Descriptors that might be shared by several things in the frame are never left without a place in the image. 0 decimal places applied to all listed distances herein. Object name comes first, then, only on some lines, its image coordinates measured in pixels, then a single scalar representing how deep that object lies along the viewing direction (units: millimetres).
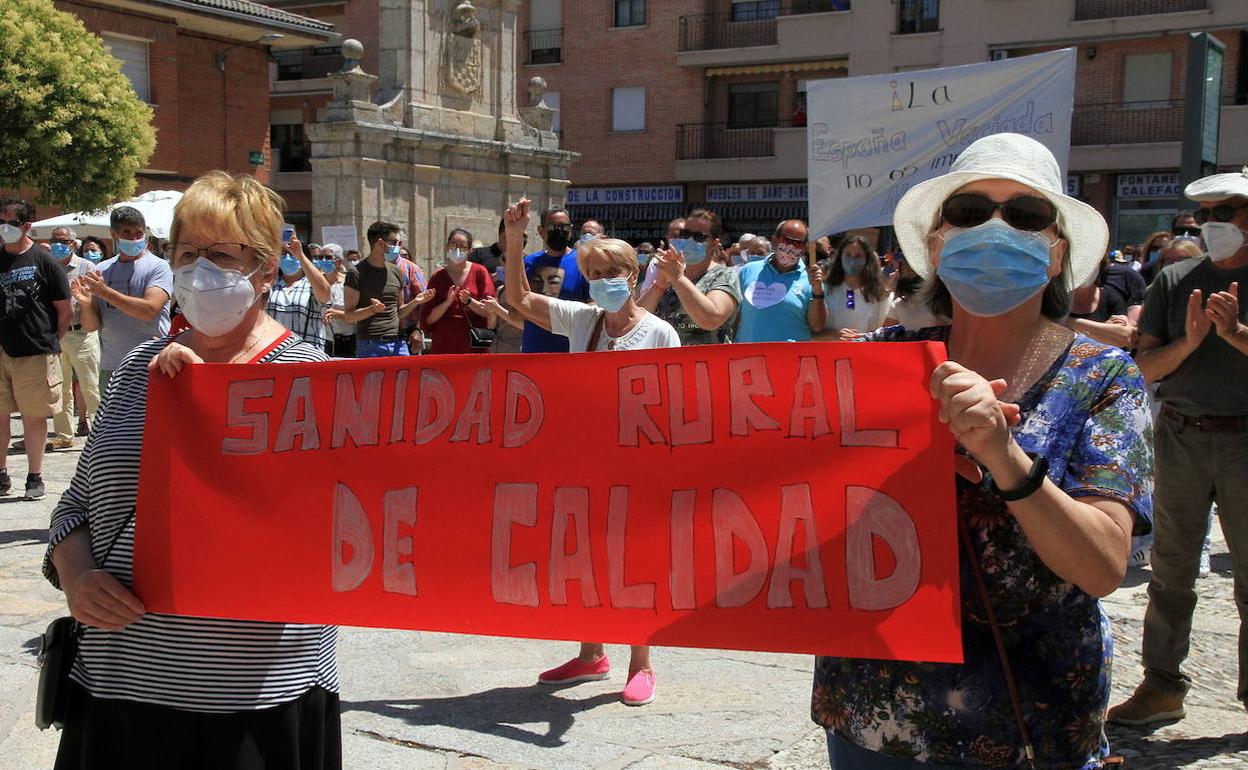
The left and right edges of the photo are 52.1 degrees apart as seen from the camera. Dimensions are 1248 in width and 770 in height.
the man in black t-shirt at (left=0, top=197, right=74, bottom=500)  9109
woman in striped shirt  2629
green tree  22594
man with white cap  4812
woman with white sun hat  2057
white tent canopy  20172
